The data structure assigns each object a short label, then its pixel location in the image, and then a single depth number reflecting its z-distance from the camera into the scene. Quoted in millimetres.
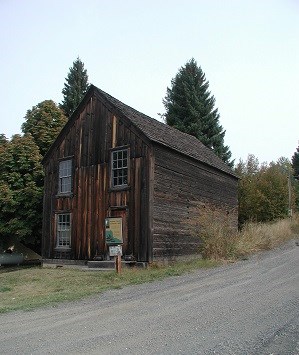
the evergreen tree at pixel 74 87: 47688
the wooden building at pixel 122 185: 18703
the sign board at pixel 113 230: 19062
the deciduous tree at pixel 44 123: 28641
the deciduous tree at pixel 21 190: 24797
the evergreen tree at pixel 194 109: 41750
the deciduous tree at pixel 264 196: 34781
